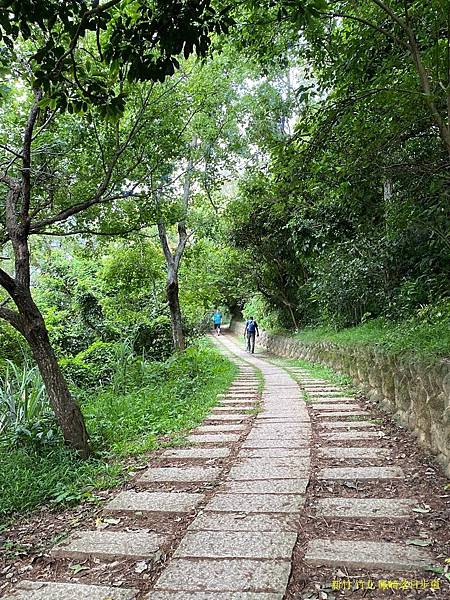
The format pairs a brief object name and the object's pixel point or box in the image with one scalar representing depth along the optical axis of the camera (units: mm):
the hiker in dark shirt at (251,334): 16188
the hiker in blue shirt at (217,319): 24588
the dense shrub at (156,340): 10312
